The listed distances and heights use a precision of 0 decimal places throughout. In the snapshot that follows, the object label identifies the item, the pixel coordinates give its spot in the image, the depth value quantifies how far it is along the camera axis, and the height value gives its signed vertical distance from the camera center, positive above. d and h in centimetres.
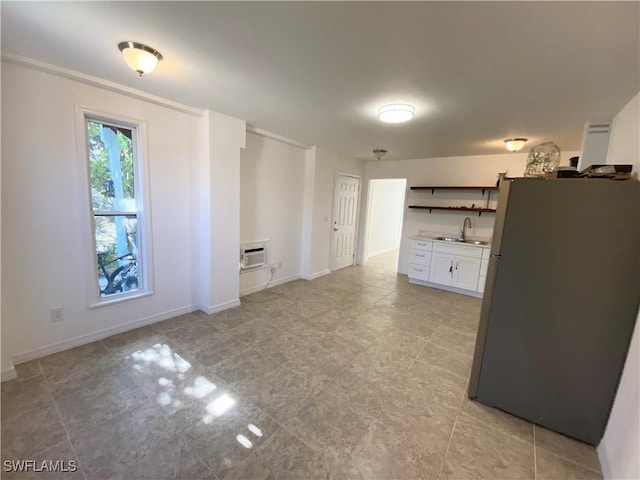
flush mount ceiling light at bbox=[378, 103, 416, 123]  248 +92
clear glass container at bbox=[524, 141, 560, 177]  244 +55
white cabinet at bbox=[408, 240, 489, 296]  429 -89
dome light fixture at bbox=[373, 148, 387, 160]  441 +95
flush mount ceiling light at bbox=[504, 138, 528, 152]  342 +96
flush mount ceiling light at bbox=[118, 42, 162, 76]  170 +91
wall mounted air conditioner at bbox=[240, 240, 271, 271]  391 -80
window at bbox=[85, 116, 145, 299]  246 -13
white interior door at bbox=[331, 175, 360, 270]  543 -30
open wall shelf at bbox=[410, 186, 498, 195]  444 +45
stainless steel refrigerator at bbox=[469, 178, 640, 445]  157 -51
